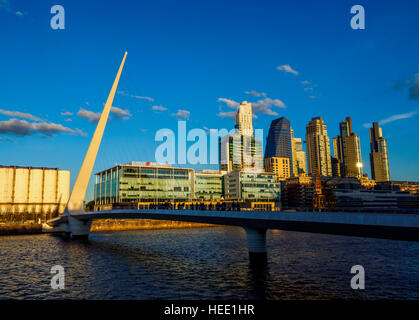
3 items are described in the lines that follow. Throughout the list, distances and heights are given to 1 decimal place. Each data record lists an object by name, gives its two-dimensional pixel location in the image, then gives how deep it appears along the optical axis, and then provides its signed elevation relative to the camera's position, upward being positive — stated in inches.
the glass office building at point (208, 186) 5777.6 +297.6
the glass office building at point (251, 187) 5944.9 +262.0
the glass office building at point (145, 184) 4793.3 +314.0
